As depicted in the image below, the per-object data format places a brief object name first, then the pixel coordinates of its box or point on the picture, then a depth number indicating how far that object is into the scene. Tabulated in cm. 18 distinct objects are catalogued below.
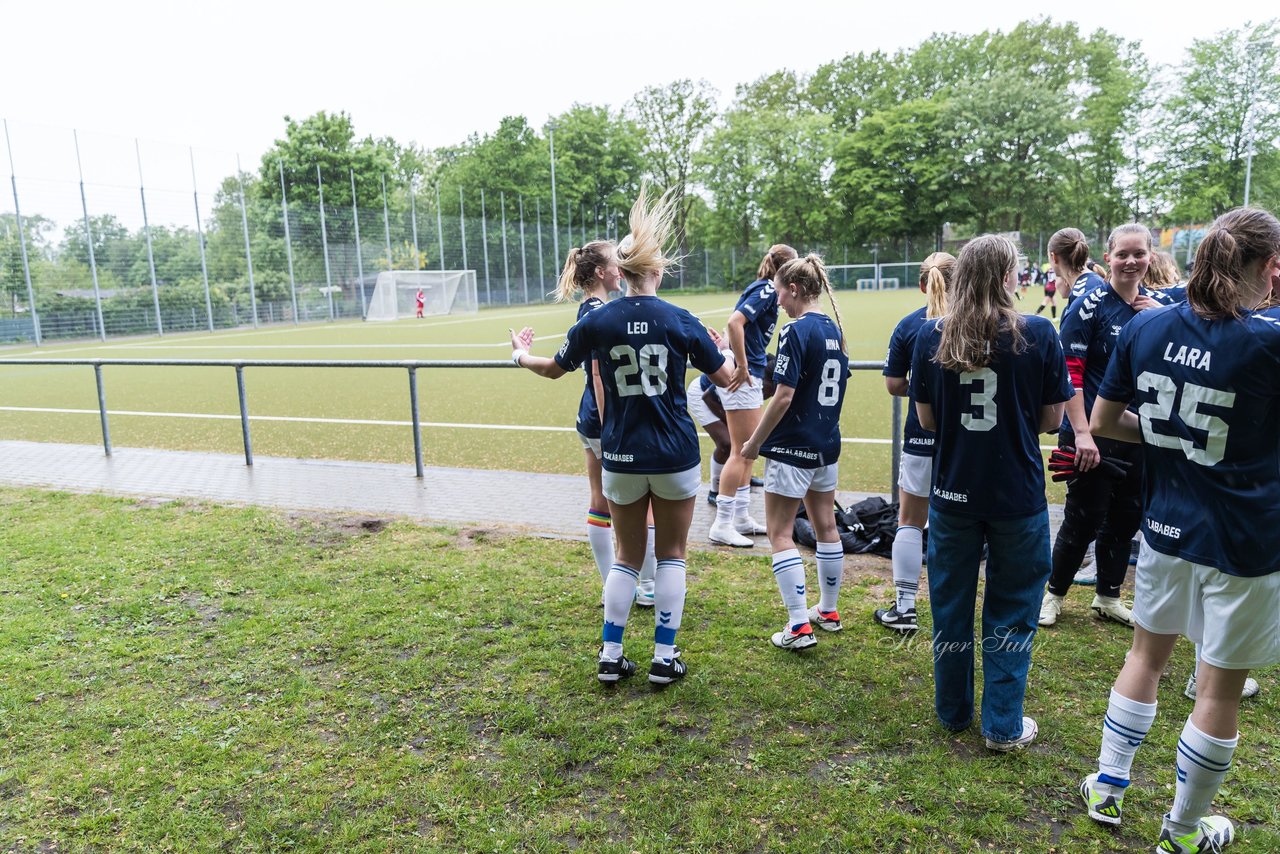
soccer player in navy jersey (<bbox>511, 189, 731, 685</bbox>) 357
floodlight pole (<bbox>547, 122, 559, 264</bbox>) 5547
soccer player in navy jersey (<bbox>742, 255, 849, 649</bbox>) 400
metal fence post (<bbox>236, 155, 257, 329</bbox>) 3791
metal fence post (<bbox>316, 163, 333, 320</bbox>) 4141
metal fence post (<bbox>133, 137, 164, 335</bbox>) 3372
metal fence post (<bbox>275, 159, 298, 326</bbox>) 3975
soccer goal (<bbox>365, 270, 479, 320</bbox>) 4319
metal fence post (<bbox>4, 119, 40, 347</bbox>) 2986
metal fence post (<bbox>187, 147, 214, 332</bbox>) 3588
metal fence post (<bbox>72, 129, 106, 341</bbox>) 3184
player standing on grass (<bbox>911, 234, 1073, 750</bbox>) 298
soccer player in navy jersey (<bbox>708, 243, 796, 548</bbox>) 569
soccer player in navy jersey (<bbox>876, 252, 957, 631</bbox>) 399
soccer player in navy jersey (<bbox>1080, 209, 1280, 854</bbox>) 241
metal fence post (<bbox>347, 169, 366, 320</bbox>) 4303
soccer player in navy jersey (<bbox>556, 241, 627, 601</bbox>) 411
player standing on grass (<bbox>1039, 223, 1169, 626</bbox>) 411
